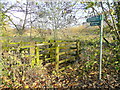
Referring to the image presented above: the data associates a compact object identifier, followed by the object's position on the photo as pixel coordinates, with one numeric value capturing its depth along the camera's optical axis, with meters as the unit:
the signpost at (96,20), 3.02
